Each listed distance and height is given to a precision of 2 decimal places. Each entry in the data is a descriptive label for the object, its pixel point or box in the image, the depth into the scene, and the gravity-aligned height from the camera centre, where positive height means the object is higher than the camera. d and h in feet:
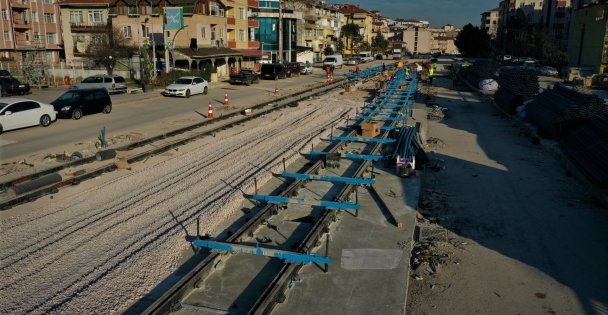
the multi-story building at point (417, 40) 572.51 +9.39
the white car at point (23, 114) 69.62 -9.46
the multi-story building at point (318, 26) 304.30 +13.93
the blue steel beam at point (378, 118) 75.53 -11.00
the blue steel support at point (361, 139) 60.75 -11.06
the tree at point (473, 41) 374.63 +5.47
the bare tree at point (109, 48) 146.41 -0.16
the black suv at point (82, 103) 81.56 -9.26
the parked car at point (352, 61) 276.21 -7.39
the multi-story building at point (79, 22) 176.26 +8.95
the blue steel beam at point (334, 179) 41.62 -11.03
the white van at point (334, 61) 234.62 -6.10
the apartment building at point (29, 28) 193.67 +7.60
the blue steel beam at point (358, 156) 50.62 -11.02
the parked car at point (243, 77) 152.87 -8.90
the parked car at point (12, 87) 112.99 -8.86
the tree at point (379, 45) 432.25 +2.70
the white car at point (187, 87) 114.73 -9.12
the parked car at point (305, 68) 201.96 -8.12
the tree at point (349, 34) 378.53 +10.68
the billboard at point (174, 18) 140.05 +8.24
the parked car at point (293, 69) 186.29 -7.89
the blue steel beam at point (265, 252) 27.43 -11.35
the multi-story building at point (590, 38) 192.13 +4.41
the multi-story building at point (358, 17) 439.22 +27.05
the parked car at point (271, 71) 172.55 -7.88
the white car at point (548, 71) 212.43 -9.51
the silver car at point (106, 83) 113.80 -8.11
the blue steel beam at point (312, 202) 35.42 -11.00
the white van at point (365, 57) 312.09 -5.54
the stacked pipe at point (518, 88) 92.68 -7.47
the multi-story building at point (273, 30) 258.16 +9.13
